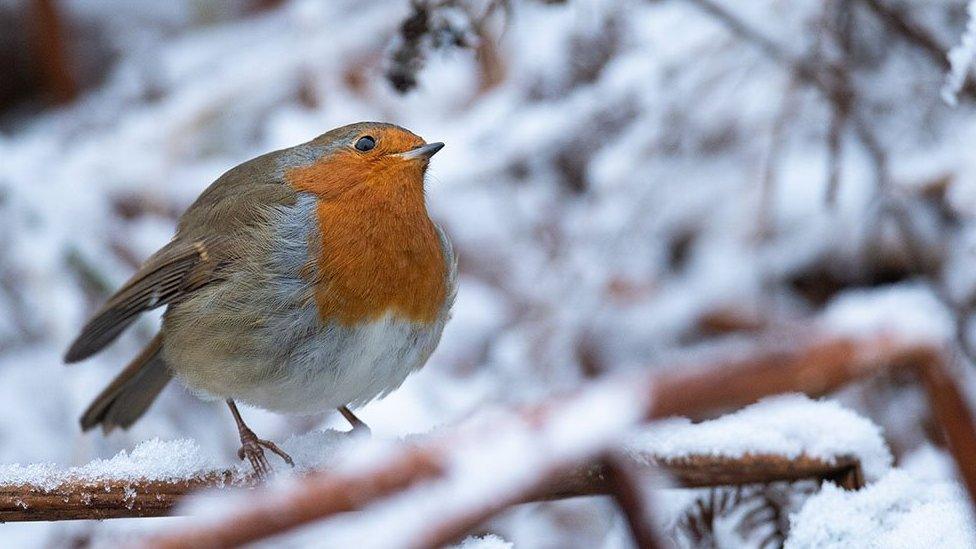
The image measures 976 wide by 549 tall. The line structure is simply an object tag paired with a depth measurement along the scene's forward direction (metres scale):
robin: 5.12
